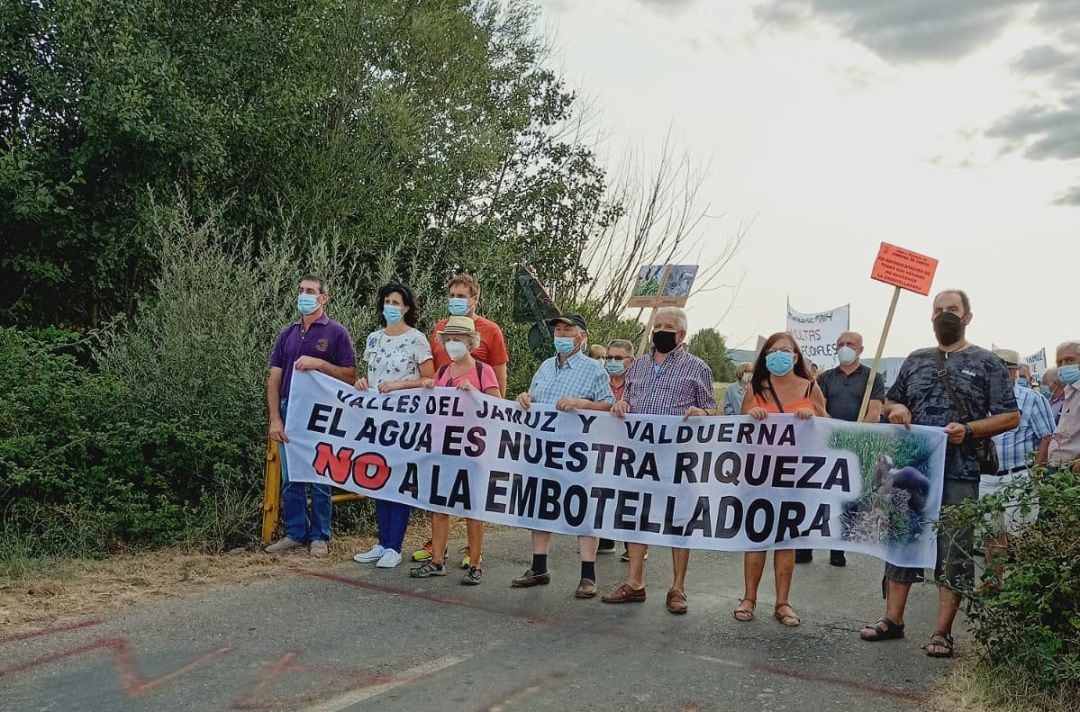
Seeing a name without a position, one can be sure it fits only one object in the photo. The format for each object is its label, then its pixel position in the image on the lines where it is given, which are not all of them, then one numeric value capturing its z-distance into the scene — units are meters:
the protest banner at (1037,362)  20.73
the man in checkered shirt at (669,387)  6.48
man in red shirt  7.28
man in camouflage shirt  5.51
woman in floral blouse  7.32
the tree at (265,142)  11.32
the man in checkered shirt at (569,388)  6.78
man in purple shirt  7.46
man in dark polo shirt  8.52
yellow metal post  7.54
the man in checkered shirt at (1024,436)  8.40
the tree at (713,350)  32.59
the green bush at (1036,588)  4.46
